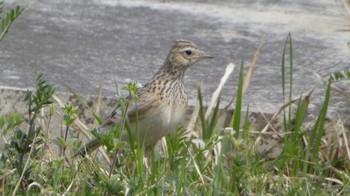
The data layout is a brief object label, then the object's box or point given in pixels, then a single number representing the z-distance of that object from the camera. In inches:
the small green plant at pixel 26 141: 341.7
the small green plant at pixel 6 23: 366.6
